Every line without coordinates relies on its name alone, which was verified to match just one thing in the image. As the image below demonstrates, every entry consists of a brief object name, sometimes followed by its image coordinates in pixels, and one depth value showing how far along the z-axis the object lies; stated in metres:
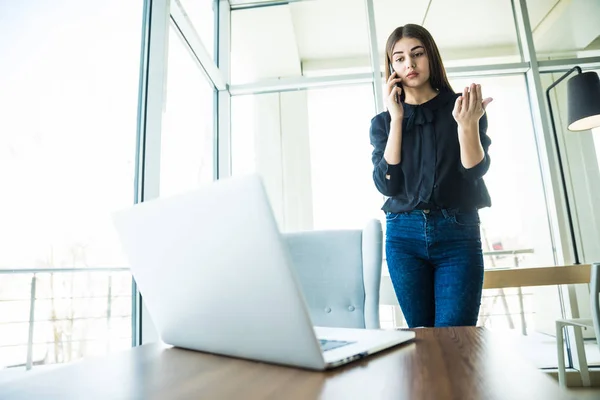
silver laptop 0.42
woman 1.07
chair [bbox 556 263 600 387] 1.86
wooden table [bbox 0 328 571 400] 0.38
